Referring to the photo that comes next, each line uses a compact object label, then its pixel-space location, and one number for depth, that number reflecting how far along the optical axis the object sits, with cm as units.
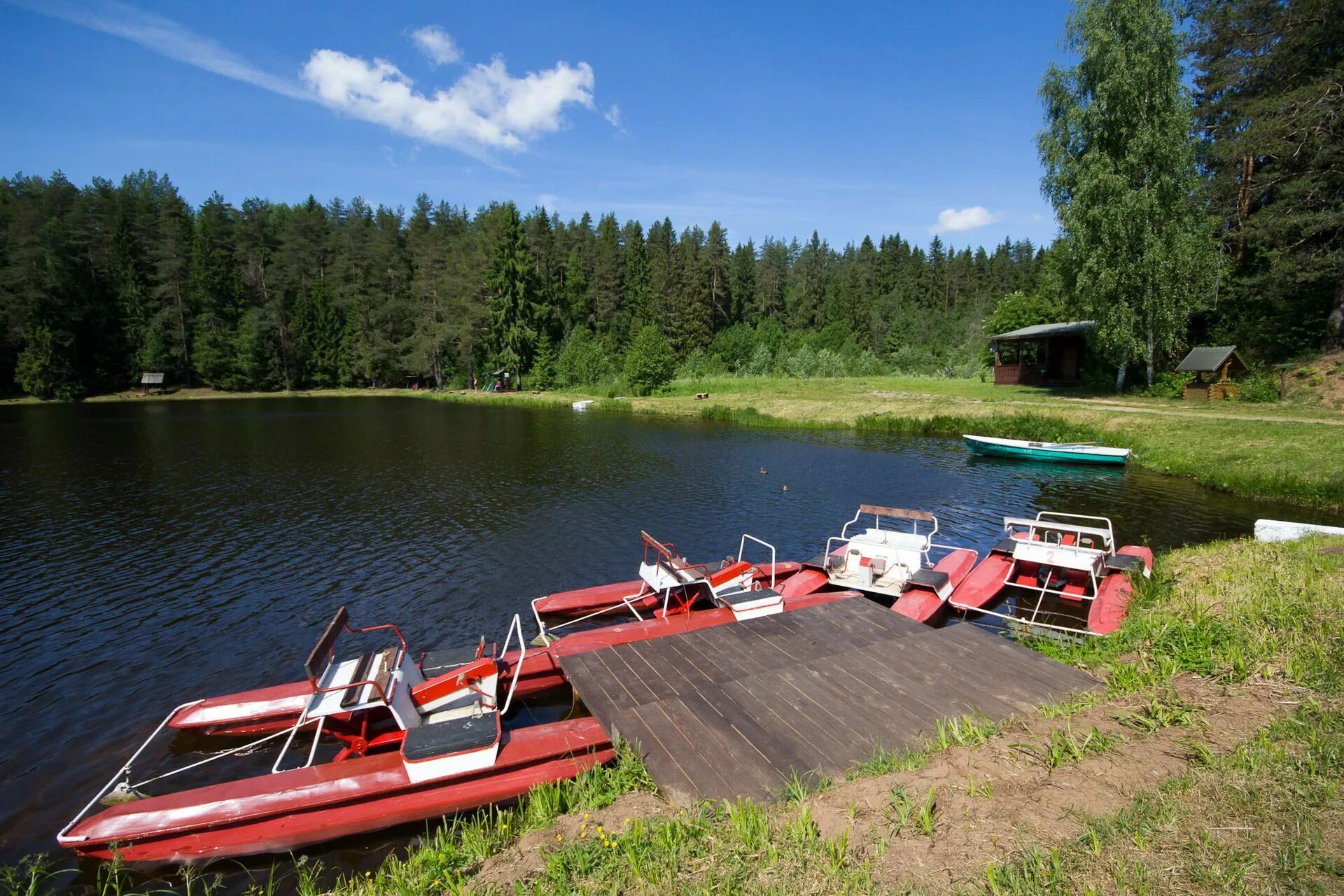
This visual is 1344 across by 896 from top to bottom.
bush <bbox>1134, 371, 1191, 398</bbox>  3600
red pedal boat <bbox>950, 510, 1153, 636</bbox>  1238
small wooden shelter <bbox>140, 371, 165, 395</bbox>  7619
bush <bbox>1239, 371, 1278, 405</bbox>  3203
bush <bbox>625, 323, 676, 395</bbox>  6322
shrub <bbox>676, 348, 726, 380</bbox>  7700
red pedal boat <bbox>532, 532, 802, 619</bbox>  1220
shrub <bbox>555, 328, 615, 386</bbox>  7356
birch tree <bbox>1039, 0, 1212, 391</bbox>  3341
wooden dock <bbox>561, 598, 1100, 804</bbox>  675
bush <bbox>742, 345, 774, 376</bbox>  7144
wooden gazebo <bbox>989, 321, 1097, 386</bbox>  4550
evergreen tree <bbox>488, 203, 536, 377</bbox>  7812
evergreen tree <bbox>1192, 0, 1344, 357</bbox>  3123
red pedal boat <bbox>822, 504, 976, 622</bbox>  1245
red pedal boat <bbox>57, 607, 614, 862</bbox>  664
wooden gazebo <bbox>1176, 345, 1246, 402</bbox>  3328
